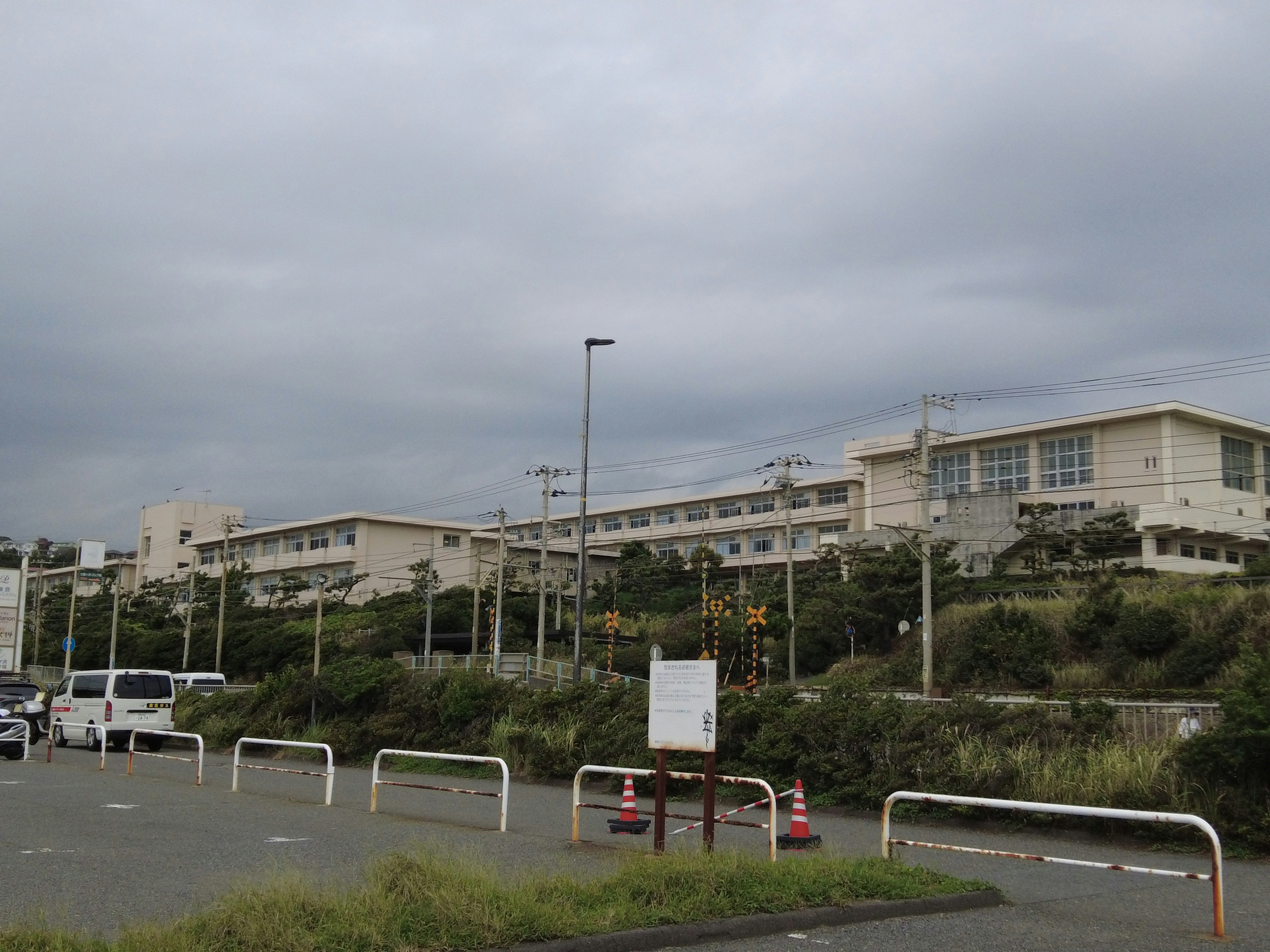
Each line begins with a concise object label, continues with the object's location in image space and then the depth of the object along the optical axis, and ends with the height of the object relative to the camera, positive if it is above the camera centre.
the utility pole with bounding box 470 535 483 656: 52.19 +1.22
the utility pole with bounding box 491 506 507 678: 40.75 +1.60
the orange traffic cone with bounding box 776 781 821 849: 11.95 -1.97
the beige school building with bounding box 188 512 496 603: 87.94 +6.48
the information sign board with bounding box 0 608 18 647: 38.91 -0.10
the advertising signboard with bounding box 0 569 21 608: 38.75 +1.24
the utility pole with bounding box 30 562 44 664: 75.94 +1.51
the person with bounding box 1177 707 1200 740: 14.38 -0.93
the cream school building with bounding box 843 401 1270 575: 60.59 +9.27
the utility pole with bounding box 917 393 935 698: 37.09 +3.50
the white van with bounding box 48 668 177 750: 27.50 -1.86
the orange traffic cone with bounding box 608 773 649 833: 13.02 -2.05
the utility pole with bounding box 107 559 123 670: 60.72 +0.59
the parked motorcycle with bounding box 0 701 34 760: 24.45 -2.45
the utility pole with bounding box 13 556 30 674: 38.59 +0.33
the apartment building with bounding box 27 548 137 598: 102.56 +4.97
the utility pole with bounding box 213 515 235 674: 60.75 +3.20
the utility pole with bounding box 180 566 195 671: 61.17 +0.43
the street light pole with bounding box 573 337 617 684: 34.62 +3.49
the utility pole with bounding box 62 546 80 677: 57.88 -0.40
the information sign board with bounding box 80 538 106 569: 51.56 +3.31
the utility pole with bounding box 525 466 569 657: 51.53 +3.58
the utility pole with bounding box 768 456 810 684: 46.69 +5.04
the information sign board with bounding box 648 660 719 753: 10.47 -0.59
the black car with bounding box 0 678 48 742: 30.22 -2.08
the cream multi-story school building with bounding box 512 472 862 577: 85.12 +9.62
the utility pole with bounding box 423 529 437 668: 48.84 -0.25
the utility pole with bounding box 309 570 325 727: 27.38 -0.94
